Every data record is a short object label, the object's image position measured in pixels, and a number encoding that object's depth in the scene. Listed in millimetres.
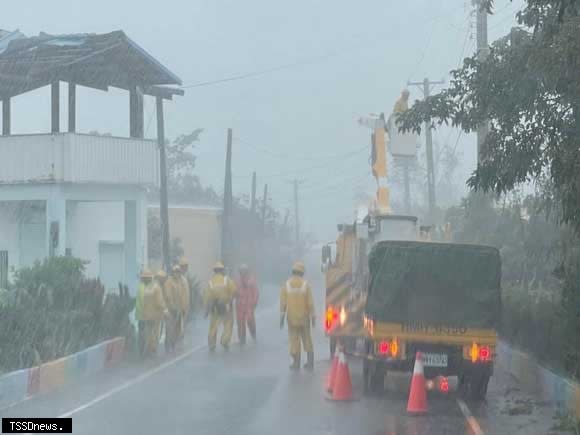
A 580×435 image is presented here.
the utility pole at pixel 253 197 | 60444
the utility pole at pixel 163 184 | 30297
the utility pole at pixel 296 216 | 83925
